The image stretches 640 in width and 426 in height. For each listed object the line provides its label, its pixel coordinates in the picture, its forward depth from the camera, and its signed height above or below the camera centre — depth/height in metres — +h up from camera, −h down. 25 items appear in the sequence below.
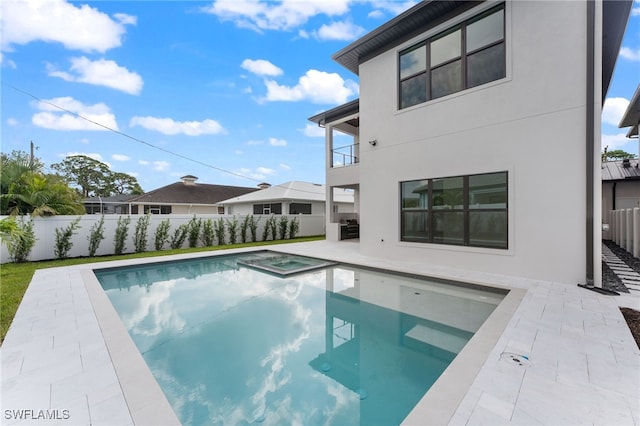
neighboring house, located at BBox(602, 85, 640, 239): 13.82 +1.28
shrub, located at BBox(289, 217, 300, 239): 17.34 -0.88
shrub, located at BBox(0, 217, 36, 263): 9.17 -1.00
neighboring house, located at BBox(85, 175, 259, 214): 24.02 +1.35
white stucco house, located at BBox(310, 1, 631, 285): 5.88 +2.01
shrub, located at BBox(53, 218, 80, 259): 9.99 -0.96
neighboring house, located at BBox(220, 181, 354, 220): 19.42 +0.90
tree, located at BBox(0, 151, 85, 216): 9.39 +0.87
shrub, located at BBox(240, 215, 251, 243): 15.15 -0.83
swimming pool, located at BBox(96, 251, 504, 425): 2.80 -1.89
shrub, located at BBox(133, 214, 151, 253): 11.84 -0.94
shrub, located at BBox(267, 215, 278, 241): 16.38 -0.76
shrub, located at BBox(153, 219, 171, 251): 12.33 -0.95
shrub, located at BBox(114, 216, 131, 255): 11.30 -0.86
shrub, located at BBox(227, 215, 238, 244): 14.70 -0.78
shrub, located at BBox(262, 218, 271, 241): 16.11 -0.99
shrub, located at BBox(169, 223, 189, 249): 12.84 -1.04
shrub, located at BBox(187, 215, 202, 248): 13.24 -0.82
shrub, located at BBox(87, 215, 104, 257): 10.71 -0.88
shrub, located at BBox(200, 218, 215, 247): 13.77 -1.01
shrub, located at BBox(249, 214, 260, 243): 15.48 -0.82
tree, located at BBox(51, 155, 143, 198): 31.86 +4.64
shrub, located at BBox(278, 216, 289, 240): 16.81 -0.90
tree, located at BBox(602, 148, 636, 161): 31.81 +6.59
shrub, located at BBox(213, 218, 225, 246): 14.24 -0.85
